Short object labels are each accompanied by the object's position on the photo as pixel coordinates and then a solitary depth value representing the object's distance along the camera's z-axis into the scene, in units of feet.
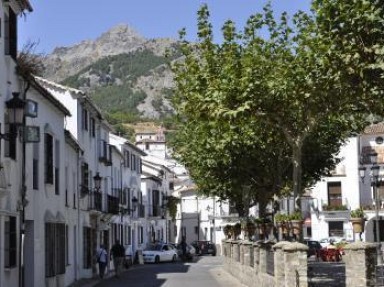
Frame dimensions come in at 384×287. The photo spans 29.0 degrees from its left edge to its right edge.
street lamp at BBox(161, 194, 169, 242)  241.55
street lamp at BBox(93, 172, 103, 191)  120.98
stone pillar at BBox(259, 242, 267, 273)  70.45
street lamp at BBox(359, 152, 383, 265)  105.60
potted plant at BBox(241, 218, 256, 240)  102.53
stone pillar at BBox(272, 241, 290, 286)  59.41
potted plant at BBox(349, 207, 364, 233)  117.19
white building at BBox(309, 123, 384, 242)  204.85
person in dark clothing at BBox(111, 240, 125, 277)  119.65
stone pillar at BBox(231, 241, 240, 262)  99.91
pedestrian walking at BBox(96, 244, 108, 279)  112.12
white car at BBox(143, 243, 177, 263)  181.06
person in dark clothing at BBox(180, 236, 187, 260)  188.30
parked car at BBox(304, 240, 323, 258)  156.70
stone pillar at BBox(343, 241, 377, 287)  44.21
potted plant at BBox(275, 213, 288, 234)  106.26
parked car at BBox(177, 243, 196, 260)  188.75
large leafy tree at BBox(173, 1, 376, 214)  56.95
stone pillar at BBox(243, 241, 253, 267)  82.94
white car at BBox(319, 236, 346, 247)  177.58
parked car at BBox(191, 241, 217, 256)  229.86
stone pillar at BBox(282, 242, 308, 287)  55.06
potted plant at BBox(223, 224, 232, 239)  131.90
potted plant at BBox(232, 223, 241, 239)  121.60
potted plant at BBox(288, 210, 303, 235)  69.46
